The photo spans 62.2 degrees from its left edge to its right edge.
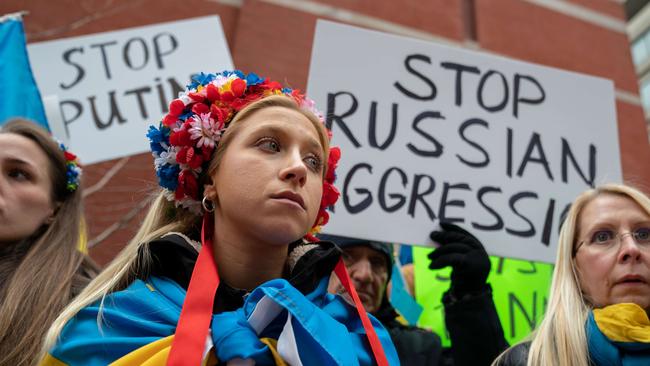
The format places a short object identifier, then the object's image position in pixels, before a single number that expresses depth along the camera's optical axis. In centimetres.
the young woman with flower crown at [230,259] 108
